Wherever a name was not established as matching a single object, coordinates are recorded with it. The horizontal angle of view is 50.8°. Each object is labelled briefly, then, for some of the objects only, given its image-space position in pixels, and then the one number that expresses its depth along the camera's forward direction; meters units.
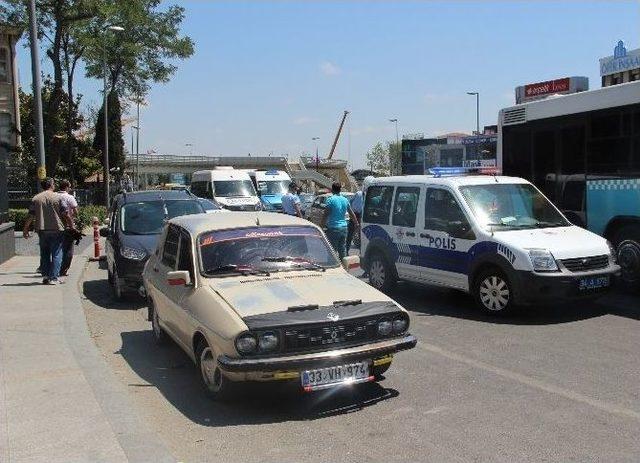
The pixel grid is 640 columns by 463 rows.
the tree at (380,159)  119.31
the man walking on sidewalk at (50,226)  11.46
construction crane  159.12
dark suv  10.45
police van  8.47
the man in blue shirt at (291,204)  17.14
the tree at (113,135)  43.92
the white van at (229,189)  27.27
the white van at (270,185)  30.83
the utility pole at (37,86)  16.28
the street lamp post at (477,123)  63.46
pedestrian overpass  93.25
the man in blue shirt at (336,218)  12.16
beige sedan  5.14
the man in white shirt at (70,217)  11.67
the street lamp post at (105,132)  32.90
